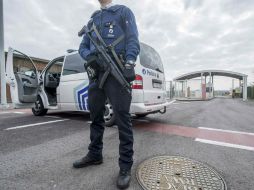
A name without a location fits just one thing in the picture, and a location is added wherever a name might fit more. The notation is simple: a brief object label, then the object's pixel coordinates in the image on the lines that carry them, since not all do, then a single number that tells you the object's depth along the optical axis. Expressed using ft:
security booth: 85.71
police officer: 6.26
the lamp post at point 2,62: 28.78
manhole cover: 5.86
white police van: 12.94
